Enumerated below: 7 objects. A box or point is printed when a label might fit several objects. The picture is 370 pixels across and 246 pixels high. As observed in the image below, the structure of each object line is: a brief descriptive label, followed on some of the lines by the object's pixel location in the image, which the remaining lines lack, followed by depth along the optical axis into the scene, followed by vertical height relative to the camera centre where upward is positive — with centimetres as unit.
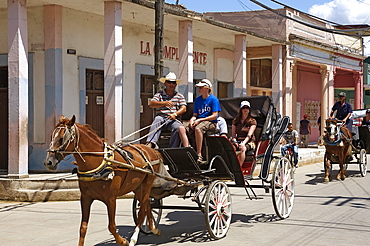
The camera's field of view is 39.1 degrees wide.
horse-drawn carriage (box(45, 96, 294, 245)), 617 -86
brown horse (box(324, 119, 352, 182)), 1336 -88
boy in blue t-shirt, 771 -6
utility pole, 1158 +157
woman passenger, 865 -30
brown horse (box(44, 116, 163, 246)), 597 -67
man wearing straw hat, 773 -5
